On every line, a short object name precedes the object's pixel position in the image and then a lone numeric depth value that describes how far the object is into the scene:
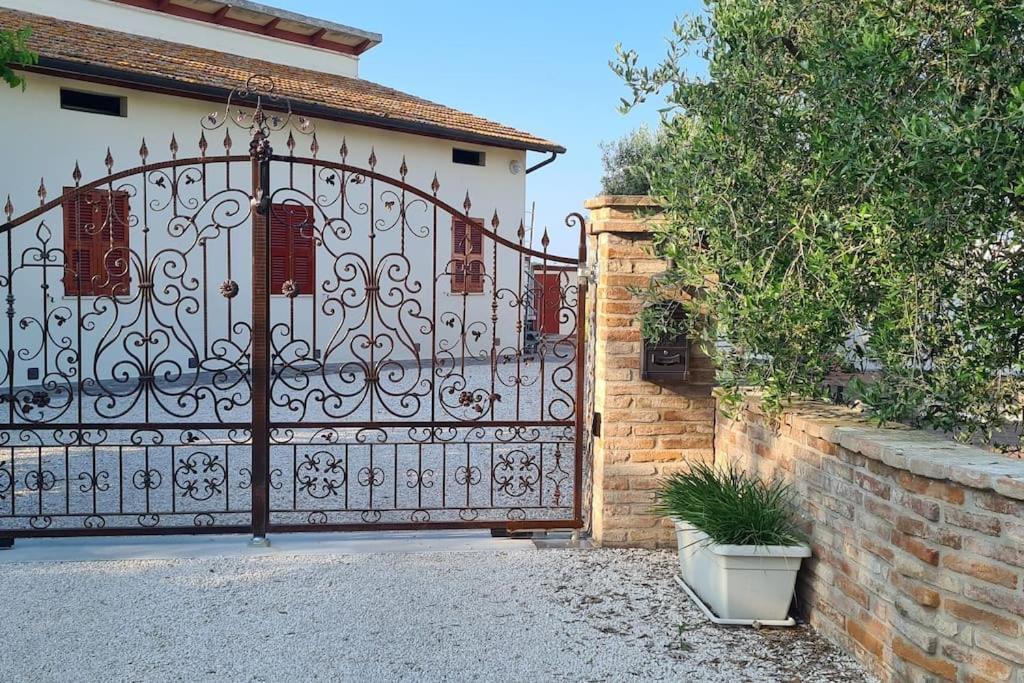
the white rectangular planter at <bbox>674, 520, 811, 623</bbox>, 4.02
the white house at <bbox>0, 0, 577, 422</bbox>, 11.34
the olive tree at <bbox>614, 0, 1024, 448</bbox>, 3.39
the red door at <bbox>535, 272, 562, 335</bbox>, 15.49
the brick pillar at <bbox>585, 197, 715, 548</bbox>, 5.00
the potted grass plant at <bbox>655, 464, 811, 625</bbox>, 4.04
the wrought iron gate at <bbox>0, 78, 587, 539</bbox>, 5.13
